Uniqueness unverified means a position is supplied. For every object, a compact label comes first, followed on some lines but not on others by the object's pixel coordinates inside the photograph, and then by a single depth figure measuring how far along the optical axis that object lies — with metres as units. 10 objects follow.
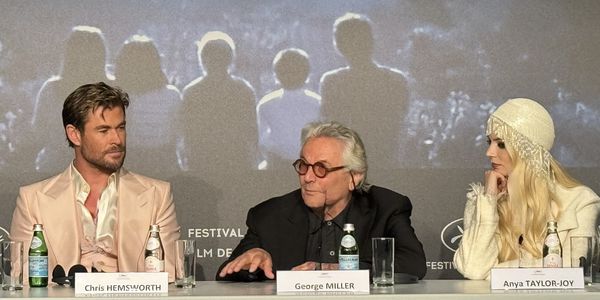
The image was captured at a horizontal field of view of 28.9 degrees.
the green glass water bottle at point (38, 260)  3.89
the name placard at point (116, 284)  3.55
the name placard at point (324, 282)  3.55
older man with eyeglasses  4.68
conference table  3.46
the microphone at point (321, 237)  4.79
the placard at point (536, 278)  3.62
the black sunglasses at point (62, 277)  3.92
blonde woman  4.54
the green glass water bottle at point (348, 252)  3.86
